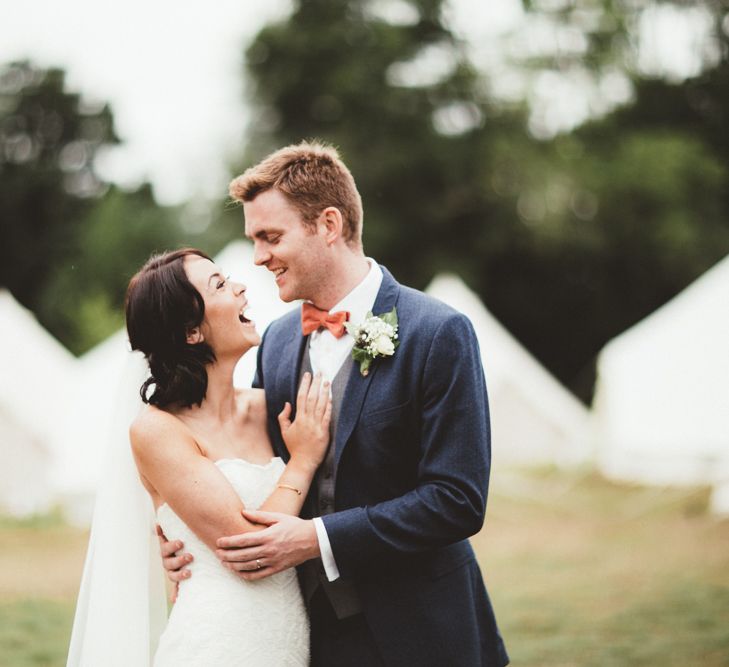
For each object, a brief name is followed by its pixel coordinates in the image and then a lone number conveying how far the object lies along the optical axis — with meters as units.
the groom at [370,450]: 2.75
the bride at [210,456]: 2.86
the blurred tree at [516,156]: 24.70
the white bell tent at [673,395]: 12.05
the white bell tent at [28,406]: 12.05
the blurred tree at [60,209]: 28.44
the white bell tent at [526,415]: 14.02
